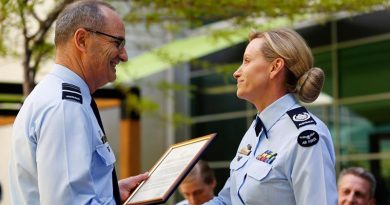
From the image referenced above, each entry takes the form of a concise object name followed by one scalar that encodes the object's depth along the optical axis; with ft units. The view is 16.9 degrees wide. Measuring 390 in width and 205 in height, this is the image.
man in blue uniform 15.07
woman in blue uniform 17.02
